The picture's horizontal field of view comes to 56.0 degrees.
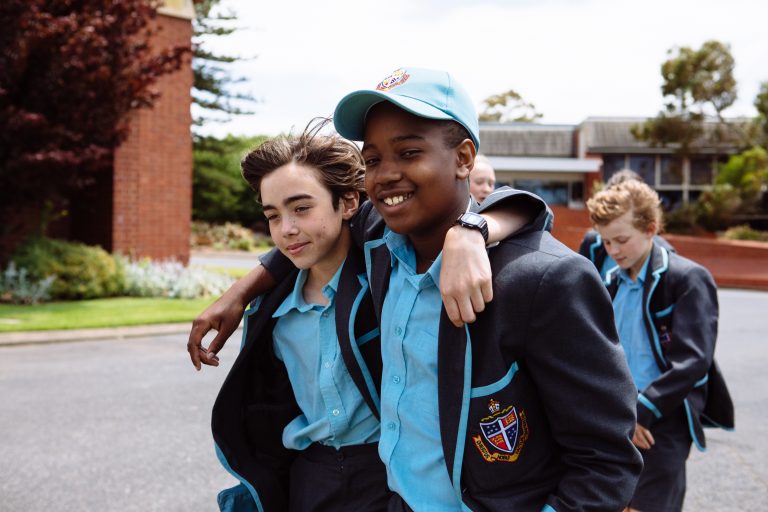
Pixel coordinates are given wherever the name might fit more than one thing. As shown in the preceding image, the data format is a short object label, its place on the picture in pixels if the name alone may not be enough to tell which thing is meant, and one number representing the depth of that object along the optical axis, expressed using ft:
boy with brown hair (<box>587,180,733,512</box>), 9.66
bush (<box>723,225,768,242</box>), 79.36
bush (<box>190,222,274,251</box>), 101.48
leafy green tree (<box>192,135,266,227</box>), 111.76
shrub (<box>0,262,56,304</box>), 39.34
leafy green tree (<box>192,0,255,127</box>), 109.19
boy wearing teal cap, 5.02
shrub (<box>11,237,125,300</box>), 41.39
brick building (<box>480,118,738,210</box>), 108.78
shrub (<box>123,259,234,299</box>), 44.29
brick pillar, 48.39
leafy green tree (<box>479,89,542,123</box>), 166.20
